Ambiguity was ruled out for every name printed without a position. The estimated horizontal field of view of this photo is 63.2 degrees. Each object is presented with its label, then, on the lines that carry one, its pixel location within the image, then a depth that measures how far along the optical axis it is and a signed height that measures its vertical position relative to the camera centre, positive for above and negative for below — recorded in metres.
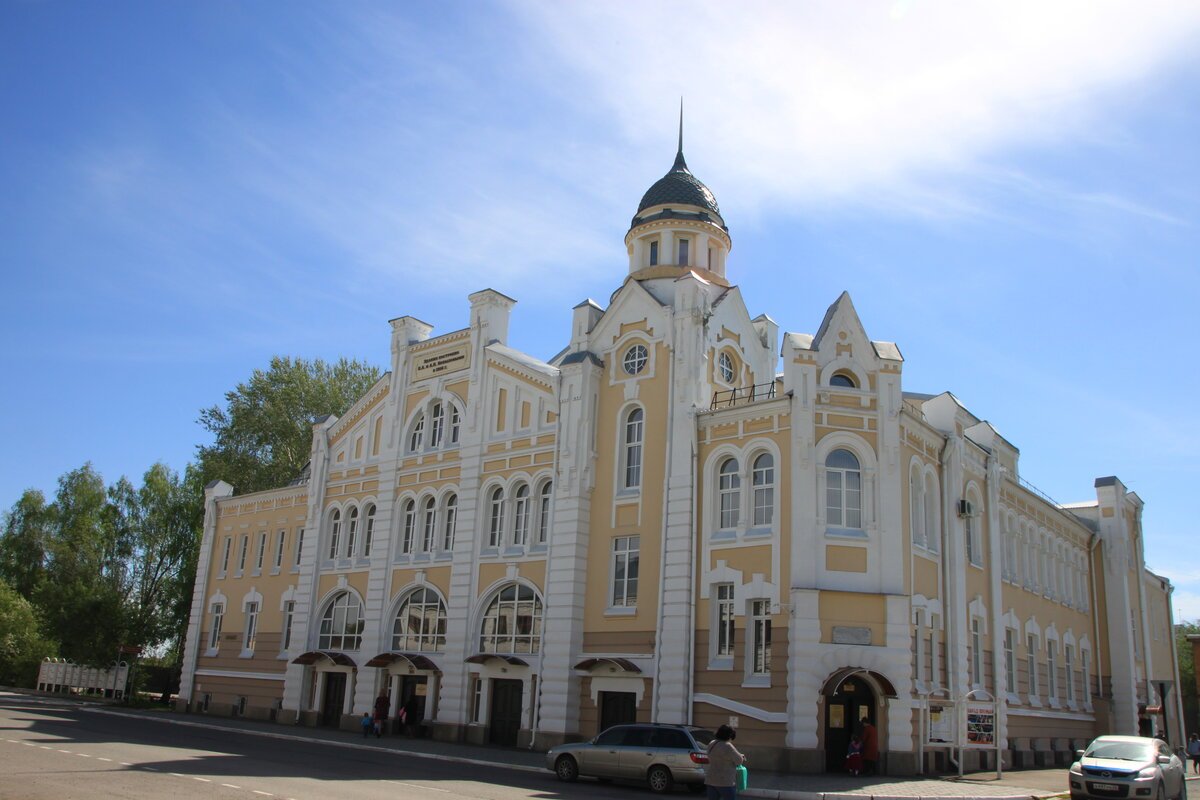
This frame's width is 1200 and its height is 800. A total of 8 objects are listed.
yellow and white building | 26.16 +3.44
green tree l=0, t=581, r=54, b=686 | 61.09 -0.80
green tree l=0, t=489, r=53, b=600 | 67.00 +5.72
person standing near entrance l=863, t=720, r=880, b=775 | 24.75 -1.93
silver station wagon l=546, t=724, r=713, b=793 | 20.52 -2.04
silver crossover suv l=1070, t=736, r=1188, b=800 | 19.45 -1.69
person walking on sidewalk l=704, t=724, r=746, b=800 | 13.27 -1.38
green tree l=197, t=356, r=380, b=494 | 57.41 +12.24
